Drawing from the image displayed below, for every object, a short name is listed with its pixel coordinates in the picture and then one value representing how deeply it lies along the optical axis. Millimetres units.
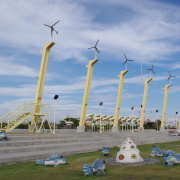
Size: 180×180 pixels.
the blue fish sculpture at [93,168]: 8172
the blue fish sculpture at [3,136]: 16062
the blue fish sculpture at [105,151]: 13746
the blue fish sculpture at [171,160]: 9836
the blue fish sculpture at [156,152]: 12884
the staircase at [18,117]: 21453
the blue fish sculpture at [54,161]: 10328
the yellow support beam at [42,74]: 26578
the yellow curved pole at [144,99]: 45469
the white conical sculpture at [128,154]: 10507
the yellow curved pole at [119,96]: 37525
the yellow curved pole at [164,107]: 52062
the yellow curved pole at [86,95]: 30209
